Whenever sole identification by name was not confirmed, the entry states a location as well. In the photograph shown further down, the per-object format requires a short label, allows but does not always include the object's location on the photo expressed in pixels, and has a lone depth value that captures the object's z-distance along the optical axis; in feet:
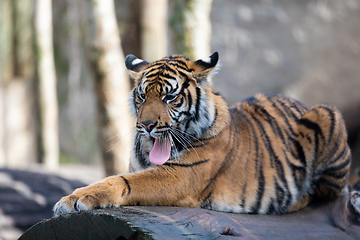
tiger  21.34
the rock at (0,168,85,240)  39.19
